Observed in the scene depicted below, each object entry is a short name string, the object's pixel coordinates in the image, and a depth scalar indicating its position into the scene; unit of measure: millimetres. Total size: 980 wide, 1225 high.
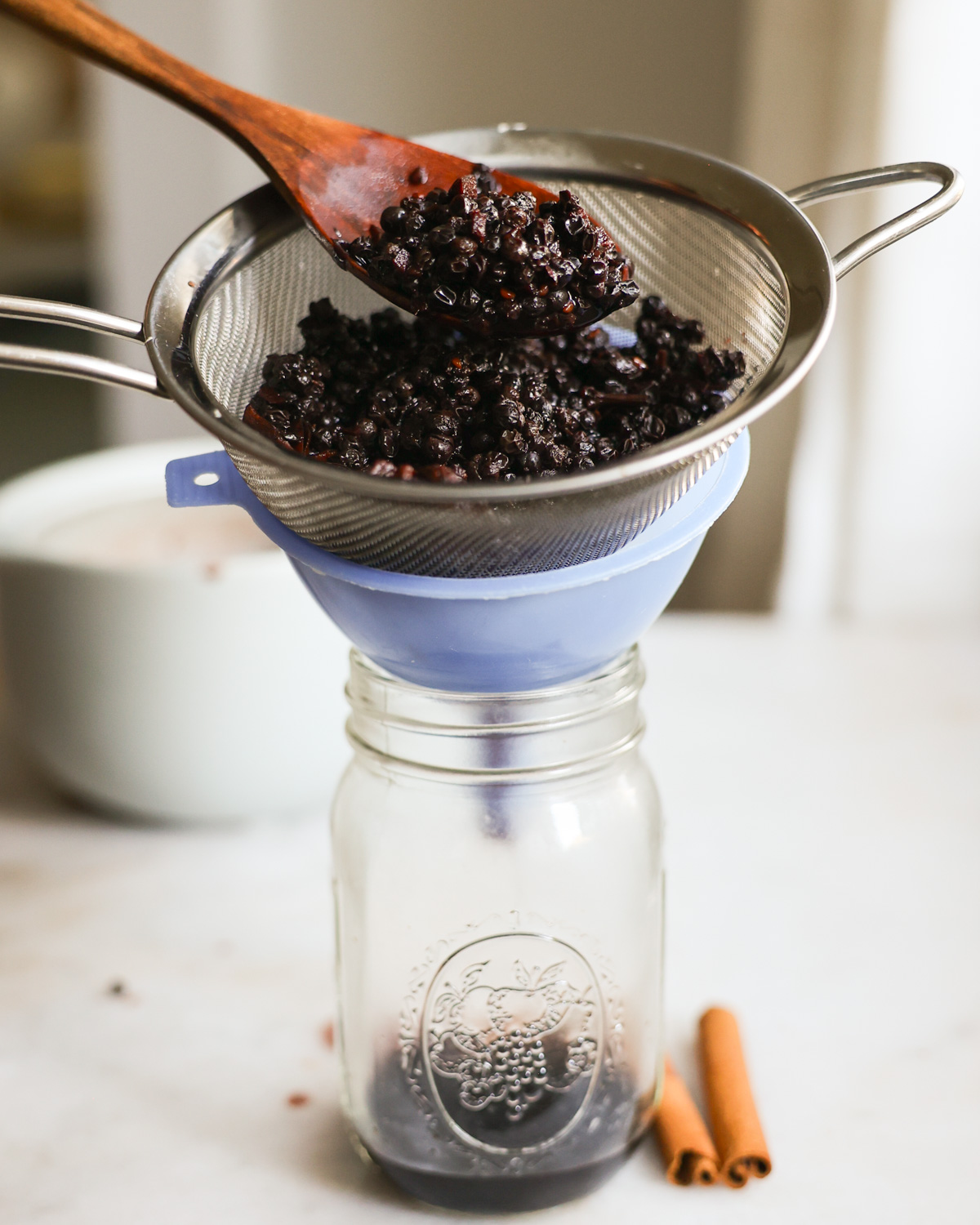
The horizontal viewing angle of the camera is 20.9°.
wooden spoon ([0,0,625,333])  589
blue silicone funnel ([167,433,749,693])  558
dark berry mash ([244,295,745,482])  565
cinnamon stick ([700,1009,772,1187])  611
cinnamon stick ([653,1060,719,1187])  612
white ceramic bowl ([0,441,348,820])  707
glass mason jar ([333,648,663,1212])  606
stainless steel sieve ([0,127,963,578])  542
